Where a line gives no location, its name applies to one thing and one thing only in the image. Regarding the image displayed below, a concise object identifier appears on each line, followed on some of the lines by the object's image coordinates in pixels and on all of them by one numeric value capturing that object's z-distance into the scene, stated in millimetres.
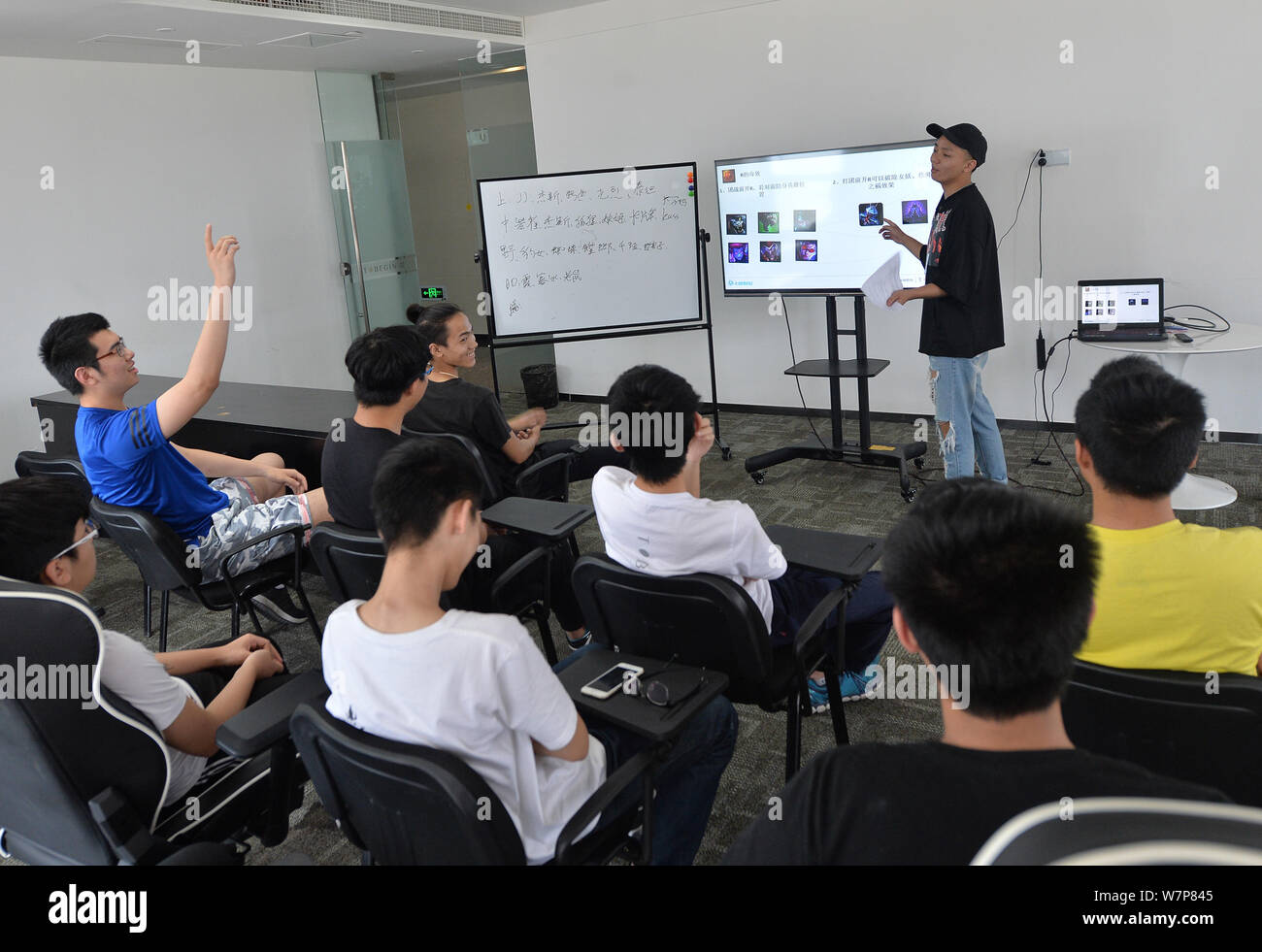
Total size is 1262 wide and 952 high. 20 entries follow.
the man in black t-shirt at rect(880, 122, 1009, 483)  3973
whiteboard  5531
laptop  4250
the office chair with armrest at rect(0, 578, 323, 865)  1462
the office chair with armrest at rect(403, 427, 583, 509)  3182
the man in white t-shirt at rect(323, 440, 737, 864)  1362
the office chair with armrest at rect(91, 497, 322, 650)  2818
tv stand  4785
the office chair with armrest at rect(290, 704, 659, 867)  1300
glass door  7184
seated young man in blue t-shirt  2732
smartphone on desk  1682
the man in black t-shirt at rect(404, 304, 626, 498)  3285
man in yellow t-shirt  1469
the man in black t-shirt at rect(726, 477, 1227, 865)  896
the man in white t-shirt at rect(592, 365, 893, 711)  1963
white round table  3762
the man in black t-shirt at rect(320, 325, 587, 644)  2702
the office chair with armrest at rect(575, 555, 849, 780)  1895
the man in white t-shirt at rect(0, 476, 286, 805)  1628
